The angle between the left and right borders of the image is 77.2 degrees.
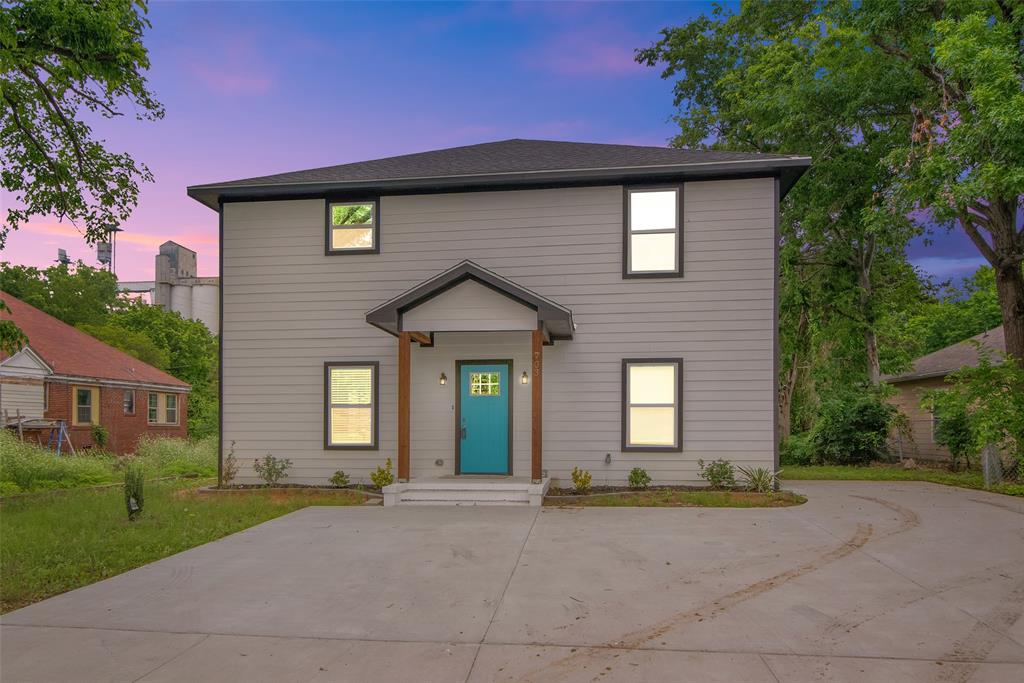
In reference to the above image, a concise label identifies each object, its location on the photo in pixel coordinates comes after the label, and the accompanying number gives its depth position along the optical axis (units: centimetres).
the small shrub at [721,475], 1099
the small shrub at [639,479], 1112
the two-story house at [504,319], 1112
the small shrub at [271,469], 1184
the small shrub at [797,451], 1816
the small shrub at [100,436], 2284
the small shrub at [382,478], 1121
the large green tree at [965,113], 1052
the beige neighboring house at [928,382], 1939
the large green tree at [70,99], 877
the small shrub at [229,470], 1204
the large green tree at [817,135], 1545
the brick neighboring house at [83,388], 2012
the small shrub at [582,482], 1086
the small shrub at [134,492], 849
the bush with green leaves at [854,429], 1702
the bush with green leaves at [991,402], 1225
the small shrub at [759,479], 1084
